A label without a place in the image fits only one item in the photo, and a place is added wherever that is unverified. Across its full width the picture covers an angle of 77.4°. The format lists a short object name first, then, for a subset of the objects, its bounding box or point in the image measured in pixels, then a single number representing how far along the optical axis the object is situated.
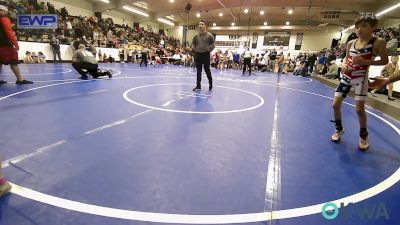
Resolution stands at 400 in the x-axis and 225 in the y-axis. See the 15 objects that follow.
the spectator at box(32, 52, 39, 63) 12.87
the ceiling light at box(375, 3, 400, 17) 17.62
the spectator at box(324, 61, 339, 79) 12.39
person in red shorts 5.49
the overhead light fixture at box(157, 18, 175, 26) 29.17
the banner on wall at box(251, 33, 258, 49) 31.31
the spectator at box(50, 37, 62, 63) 13.68
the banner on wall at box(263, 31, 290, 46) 29.92
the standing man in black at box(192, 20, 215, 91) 6.53
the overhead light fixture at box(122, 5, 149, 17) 23.81
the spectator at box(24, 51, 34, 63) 12.44
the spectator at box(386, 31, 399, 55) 7.89
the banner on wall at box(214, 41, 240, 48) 31.53
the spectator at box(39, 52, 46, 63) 13.20
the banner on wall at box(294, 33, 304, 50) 29.50
